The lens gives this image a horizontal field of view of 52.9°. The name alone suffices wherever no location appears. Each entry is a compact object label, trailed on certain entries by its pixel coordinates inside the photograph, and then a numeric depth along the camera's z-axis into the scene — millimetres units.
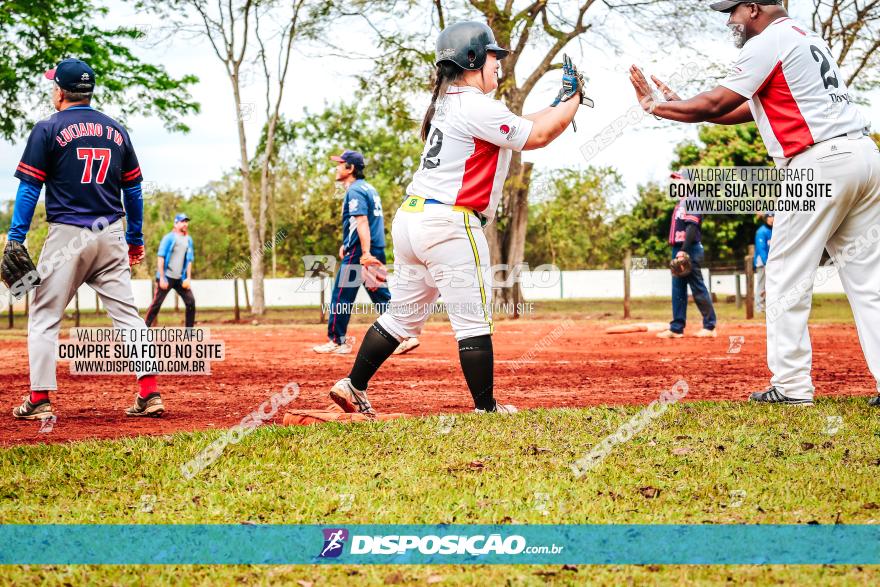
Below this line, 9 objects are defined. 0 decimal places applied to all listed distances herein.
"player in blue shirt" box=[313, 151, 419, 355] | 10727
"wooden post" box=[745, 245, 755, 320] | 19747
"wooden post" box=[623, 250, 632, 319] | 22875
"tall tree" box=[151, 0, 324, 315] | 30438
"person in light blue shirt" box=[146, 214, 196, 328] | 15227
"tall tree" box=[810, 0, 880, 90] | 20922
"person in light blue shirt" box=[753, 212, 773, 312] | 16984
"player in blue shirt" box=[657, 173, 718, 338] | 12758
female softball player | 5113
